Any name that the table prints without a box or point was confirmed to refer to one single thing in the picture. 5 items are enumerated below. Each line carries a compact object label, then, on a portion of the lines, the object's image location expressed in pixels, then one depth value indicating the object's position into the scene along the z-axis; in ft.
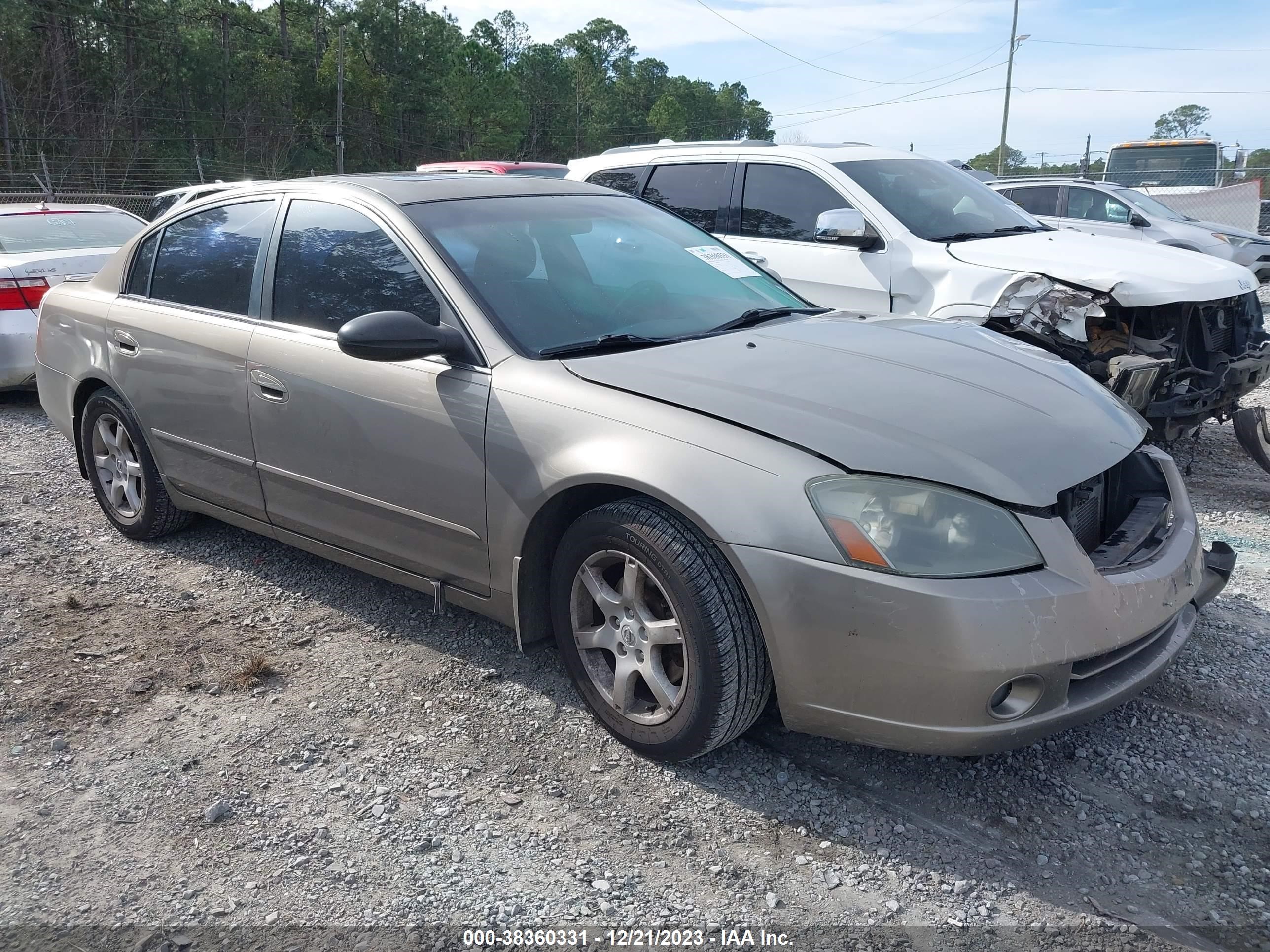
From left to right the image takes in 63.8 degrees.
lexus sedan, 23.79
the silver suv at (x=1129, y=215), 42.73
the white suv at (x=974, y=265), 17.79
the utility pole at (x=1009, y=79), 136.15
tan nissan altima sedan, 8.13
